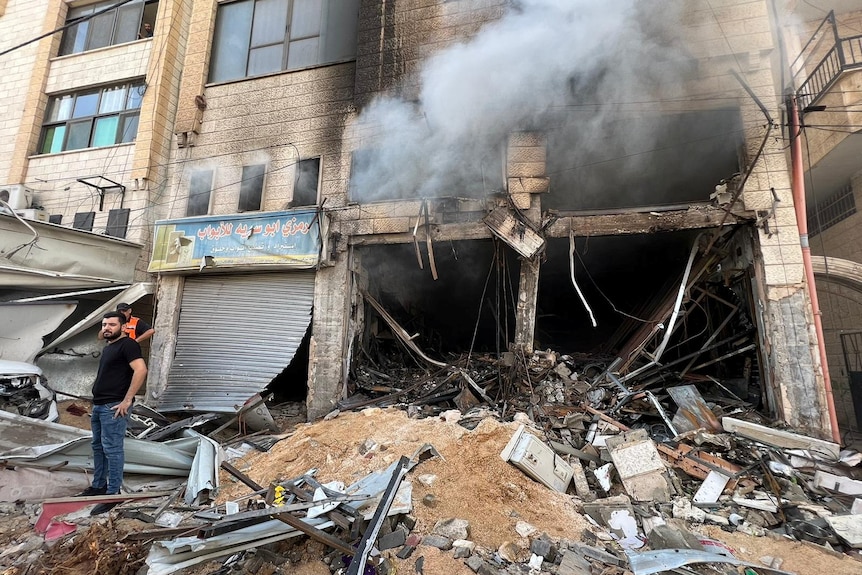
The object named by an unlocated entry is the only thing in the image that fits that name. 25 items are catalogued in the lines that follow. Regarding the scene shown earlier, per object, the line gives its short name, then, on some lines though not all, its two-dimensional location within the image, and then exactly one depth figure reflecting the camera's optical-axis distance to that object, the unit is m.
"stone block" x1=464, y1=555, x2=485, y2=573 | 2.90
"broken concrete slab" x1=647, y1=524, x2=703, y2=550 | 3.16
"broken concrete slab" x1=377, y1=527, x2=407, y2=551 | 3.03
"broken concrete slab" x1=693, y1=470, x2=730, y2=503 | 4.12
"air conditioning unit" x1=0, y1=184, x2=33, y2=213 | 10.16
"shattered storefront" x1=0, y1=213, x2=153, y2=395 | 7.72
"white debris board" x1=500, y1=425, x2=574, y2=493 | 4.21
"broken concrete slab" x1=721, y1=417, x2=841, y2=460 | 4.80
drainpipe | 5.68
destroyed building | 6.57
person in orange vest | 4.21
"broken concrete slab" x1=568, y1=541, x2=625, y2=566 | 2.99
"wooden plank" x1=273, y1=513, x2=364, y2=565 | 2.67
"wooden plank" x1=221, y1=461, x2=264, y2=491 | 3.77
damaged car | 5.96
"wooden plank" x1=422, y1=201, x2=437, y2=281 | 7.16
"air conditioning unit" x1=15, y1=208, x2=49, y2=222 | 9.67
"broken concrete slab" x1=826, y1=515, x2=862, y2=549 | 3.39
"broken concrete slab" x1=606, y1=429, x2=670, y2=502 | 4.18
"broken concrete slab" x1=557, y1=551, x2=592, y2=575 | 2.88
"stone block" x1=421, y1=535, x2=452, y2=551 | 3.12
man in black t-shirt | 3.86
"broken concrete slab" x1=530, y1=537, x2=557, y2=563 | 3.06
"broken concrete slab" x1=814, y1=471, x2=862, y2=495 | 4.05
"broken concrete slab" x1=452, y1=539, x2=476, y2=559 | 3.05
